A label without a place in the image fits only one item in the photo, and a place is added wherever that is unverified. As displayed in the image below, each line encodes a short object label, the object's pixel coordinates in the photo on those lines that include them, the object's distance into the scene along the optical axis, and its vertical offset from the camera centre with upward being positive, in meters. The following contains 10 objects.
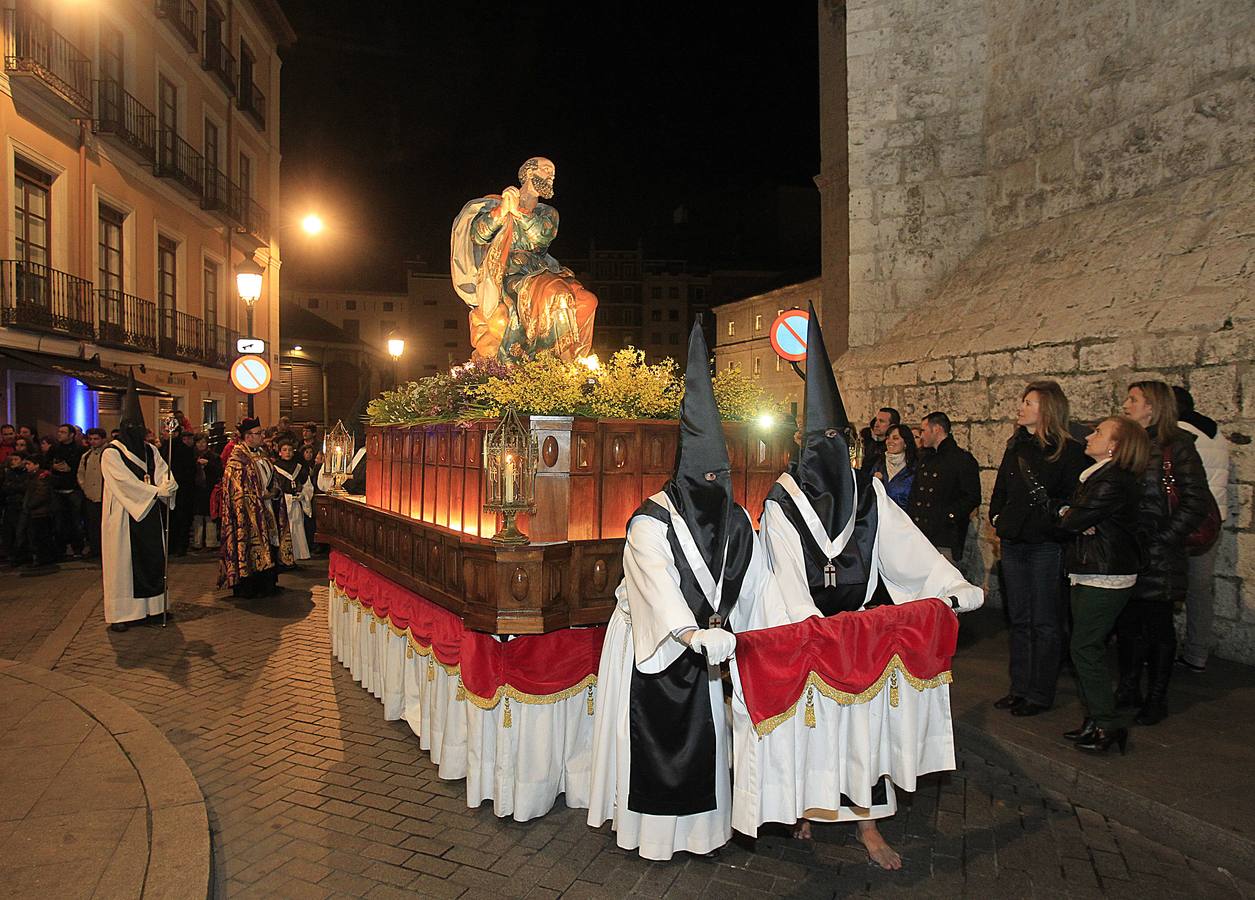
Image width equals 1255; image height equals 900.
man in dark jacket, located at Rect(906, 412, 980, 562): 6.64 -0.32
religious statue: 6.07 +1.35
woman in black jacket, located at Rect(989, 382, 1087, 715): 5.08 -0.56
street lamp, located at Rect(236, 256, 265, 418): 12.77 +2.71
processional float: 3.62 -0.73
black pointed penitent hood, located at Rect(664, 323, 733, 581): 3.50 -0.06
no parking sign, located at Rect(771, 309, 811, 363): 11.12 +1.64
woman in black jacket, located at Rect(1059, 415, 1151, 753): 4.53 -0.59
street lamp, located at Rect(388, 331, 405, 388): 17.03 +2.33
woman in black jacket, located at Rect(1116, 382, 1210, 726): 4.88 -0.56
